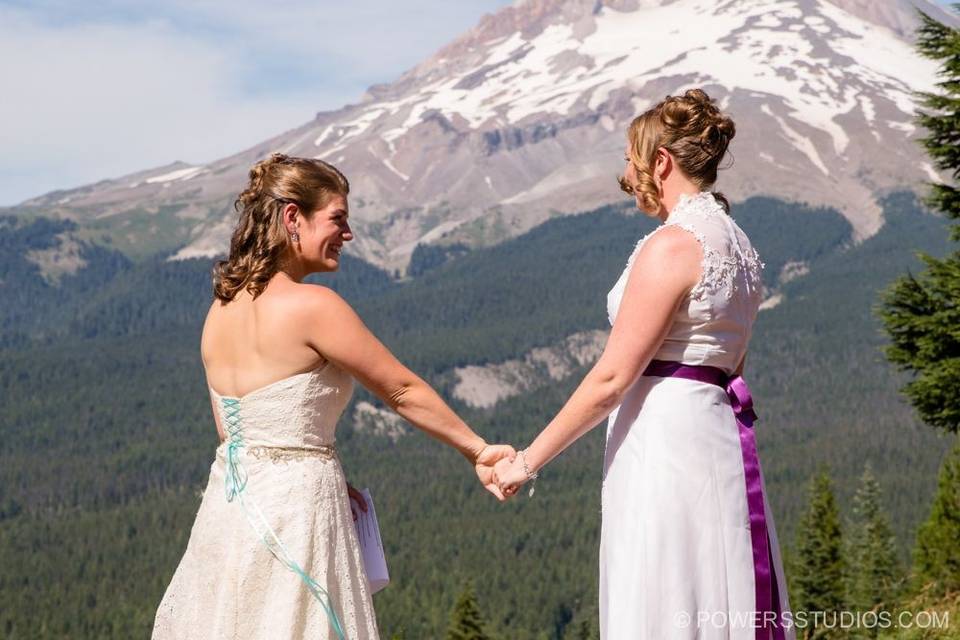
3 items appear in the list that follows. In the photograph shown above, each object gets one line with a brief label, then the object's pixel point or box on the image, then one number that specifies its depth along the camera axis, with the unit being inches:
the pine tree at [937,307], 787.4
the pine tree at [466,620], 2165.4
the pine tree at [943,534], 834.1
